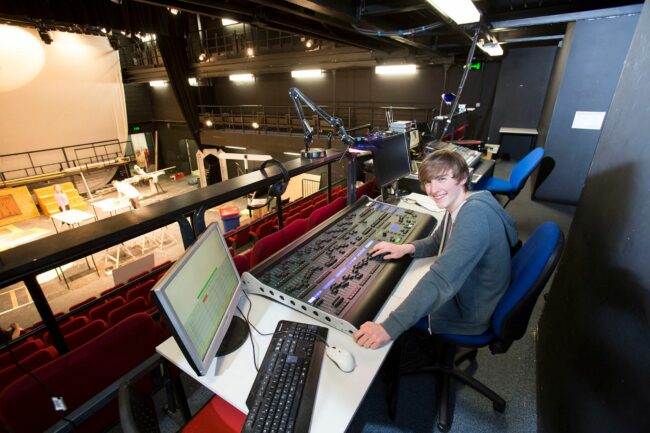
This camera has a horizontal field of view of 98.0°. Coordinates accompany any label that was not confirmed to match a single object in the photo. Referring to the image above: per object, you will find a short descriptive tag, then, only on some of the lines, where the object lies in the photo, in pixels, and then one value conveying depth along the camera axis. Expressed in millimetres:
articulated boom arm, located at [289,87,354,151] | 1945
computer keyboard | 778
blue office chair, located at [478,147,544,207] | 3105
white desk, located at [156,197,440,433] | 815
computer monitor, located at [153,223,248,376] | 756
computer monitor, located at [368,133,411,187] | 2105
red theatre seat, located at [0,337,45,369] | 2060
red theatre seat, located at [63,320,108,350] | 1918
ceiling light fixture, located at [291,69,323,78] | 8998
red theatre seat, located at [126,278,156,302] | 3035
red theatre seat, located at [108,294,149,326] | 2195
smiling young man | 1077
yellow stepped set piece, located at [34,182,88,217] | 9664
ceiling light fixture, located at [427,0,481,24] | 1910
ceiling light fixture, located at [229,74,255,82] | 10797
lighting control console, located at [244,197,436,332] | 1140
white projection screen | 7676
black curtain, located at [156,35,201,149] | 9273
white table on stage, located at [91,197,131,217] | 6376
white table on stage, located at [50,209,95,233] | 5898
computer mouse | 926
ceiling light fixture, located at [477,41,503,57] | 4074
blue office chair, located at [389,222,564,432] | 1087
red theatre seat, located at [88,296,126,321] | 2722
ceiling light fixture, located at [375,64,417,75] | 7832
